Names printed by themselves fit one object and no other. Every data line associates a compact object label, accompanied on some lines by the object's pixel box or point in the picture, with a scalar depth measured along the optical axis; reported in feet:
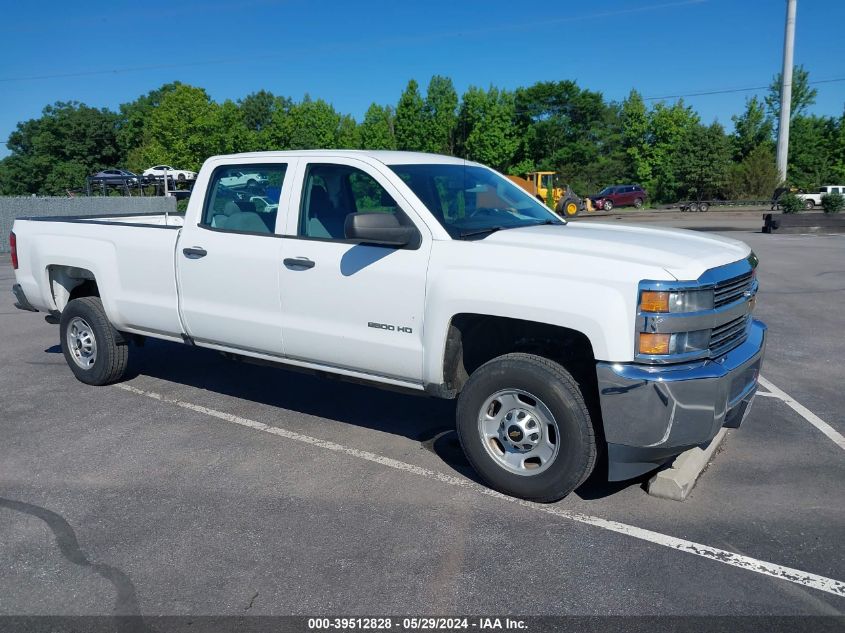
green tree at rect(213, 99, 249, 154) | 192.95
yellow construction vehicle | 132.57
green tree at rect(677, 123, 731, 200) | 202.69
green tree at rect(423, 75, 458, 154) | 224.33
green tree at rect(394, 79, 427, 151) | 221.66
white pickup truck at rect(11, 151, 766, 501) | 13.16
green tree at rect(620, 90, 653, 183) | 248.32
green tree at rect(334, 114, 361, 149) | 216.74
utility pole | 142.84
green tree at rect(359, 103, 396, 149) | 216.95
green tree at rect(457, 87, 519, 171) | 239.52
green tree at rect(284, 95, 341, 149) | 196.75
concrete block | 14.98
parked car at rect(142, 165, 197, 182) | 135.32
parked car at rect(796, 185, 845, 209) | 150.42
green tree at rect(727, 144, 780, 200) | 191.21
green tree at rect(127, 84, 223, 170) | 192.65
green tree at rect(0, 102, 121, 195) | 305.32
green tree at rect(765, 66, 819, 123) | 234.58
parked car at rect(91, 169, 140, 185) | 116.16
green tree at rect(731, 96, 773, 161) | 224.74
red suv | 170.91
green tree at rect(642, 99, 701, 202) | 241.80
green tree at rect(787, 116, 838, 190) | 209.77
